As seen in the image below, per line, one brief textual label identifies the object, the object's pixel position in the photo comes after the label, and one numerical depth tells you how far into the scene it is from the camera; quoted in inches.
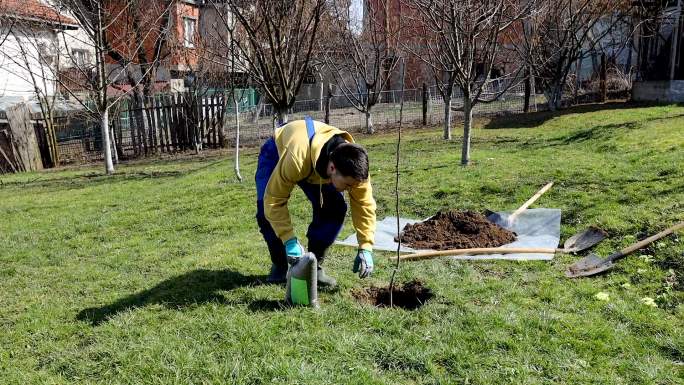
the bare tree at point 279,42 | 293.7
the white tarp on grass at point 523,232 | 200.8
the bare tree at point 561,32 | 655.8
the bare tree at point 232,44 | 314.8
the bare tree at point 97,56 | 468.1
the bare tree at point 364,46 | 660.1
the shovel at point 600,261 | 177.6
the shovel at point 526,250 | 198.5
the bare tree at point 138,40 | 633.0
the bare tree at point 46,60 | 541.0
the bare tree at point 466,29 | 335.0
